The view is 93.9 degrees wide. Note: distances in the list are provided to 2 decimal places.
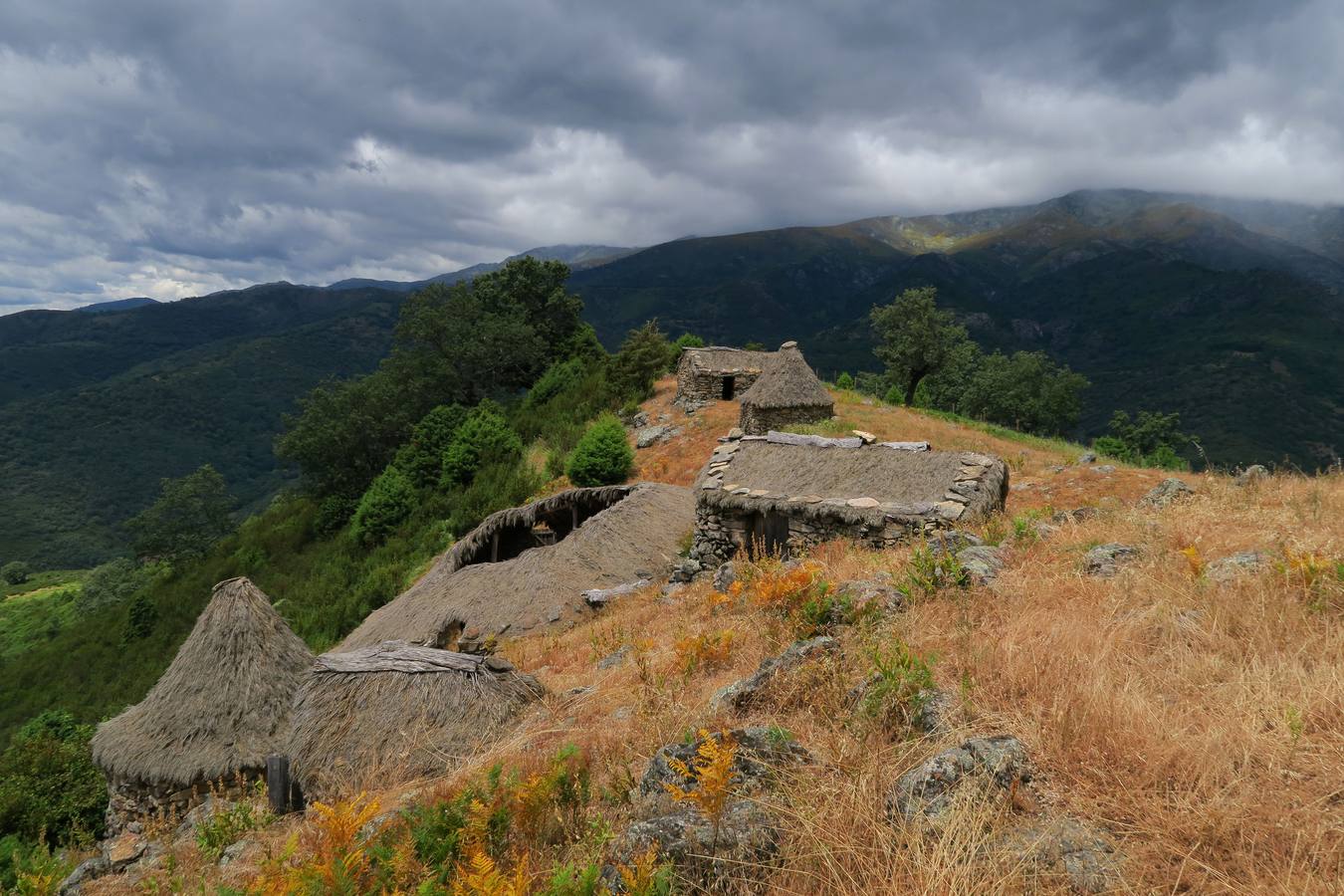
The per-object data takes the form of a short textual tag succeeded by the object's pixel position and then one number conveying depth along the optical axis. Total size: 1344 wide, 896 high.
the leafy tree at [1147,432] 49.81
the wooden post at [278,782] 7.50
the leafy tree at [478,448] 29.27
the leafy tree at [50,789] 12.74
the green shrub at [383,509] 28.27
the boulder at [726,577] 9.39
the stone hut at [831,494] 10.06
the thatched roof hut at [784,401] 24.75
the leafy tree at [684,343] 35.75
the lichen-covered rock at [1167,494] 9.54
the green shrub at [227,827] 5.08
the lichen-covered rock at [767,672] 4.41
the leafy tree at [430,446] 31.12
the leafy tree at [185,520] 44.38
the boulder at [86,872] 5.95
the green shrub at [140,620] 29.59
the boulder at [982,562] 5.98
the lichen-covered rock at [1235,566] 5.11
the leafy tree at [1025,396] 51.69
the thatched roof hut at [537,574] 12.53
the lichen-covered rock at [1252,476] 9.60
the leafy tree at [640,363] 33.69
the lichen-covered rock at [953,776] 2.78
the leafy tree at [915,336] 36.56
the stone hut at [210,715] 9.72
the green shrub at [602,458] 23.66
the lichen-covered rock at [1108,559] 5.84
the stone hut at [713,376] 29.67
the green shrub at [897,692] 3.62
